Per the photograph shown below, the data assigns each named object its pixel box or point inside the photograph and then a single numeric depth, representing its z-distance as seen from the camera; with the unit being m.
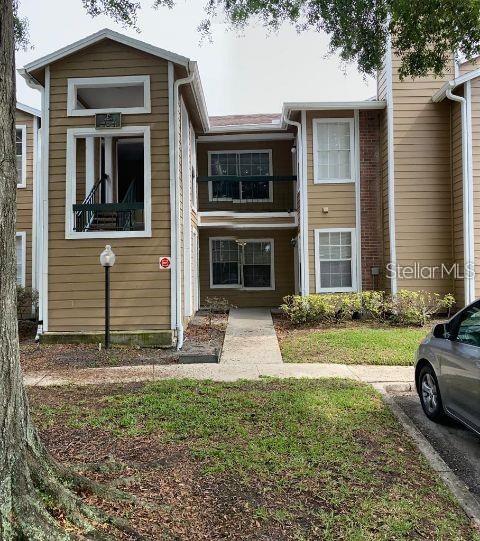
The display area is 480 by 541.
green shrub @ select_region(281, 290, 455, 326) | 11.87
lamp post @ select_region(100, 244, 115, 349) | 9.04
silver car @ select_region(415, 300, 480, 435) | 4.28
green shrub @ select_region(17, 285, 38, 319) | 12.67
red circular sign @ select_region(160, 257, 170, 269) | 9.68
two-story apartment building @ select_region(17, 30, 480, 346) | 9.77
